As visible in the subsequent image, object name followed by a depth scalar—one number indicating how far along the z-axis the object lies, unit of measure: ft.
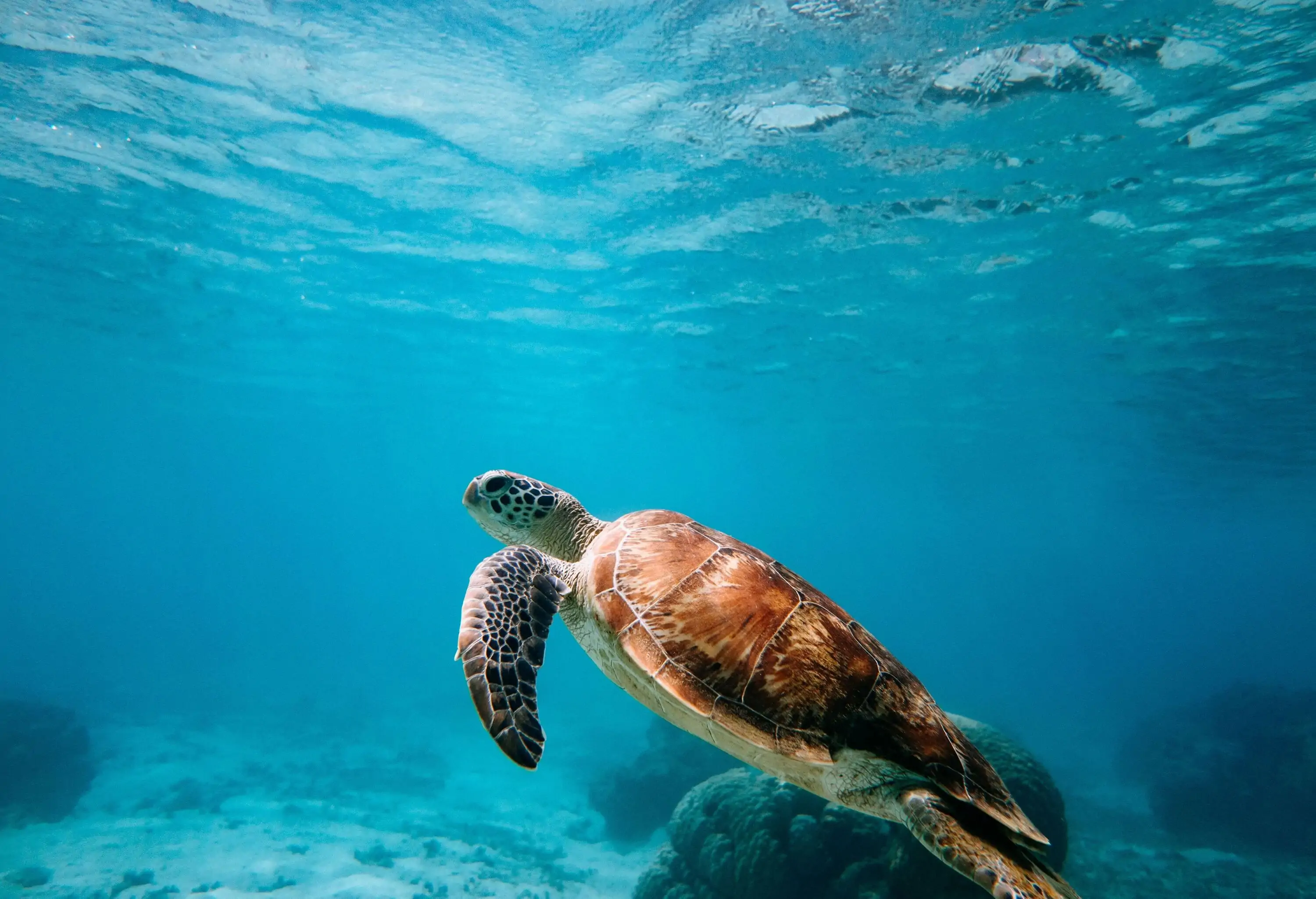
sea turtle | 8.66
